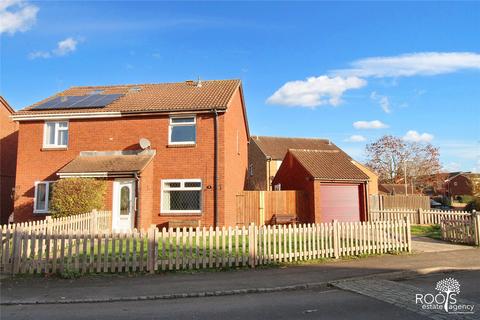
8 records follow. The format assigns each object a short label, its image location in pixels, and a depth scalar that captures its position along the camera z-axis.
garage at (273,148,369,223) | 21.56
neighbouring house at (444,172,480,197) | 74.64
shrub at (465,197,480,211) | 30.88
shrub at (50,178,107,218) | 15.43
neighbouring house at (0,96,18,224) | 22.34
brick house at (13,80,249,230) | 17.30
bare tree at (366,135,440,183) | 54.72
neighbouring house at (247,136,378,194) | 42.38
